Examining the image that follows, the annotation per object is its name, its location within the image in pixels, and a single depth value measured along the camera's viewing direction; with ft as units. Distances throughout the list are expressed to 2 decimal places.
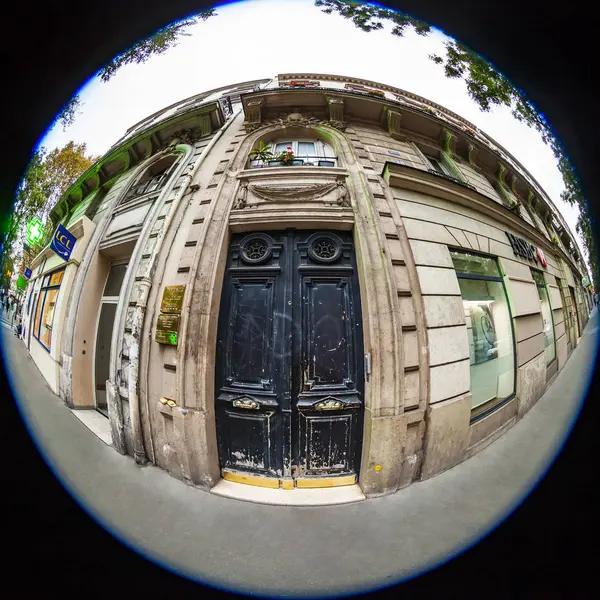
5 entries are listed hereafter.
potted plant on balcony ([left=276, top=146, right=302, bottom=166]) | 10.44
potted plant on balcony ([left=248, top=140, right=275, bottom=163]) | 10.48
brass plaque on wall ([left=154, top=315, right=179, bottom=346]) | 6.51
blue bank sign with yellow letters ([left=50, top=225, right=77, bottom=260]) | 6.03
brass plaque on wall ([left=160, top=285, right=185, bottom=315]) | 6.72
